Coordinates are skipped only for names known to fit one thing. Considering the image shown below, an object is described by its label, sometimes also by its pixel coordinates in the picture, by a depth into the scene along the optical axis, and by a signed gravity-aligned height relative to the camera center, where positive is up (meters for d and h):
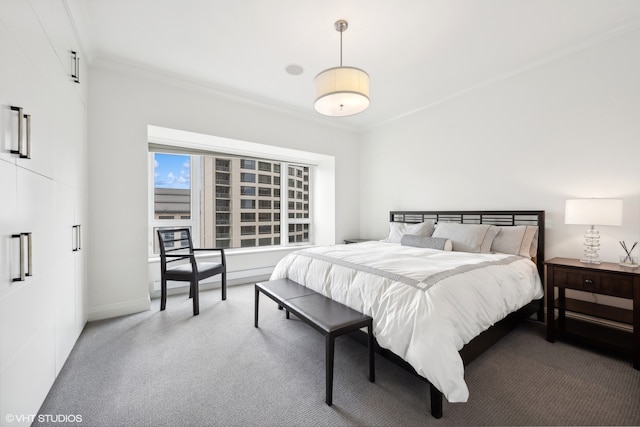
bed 1.48 -0.53
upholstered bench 1.58 -0.69
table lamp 2.13 -0.04
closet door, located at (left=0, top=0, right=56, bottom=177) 1.27 +0.73
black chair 2.93 -0.64
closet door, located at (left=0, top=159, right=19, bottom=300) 1.13 -0.05
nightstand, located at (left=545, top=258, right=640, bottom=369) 1.95 -0.77
